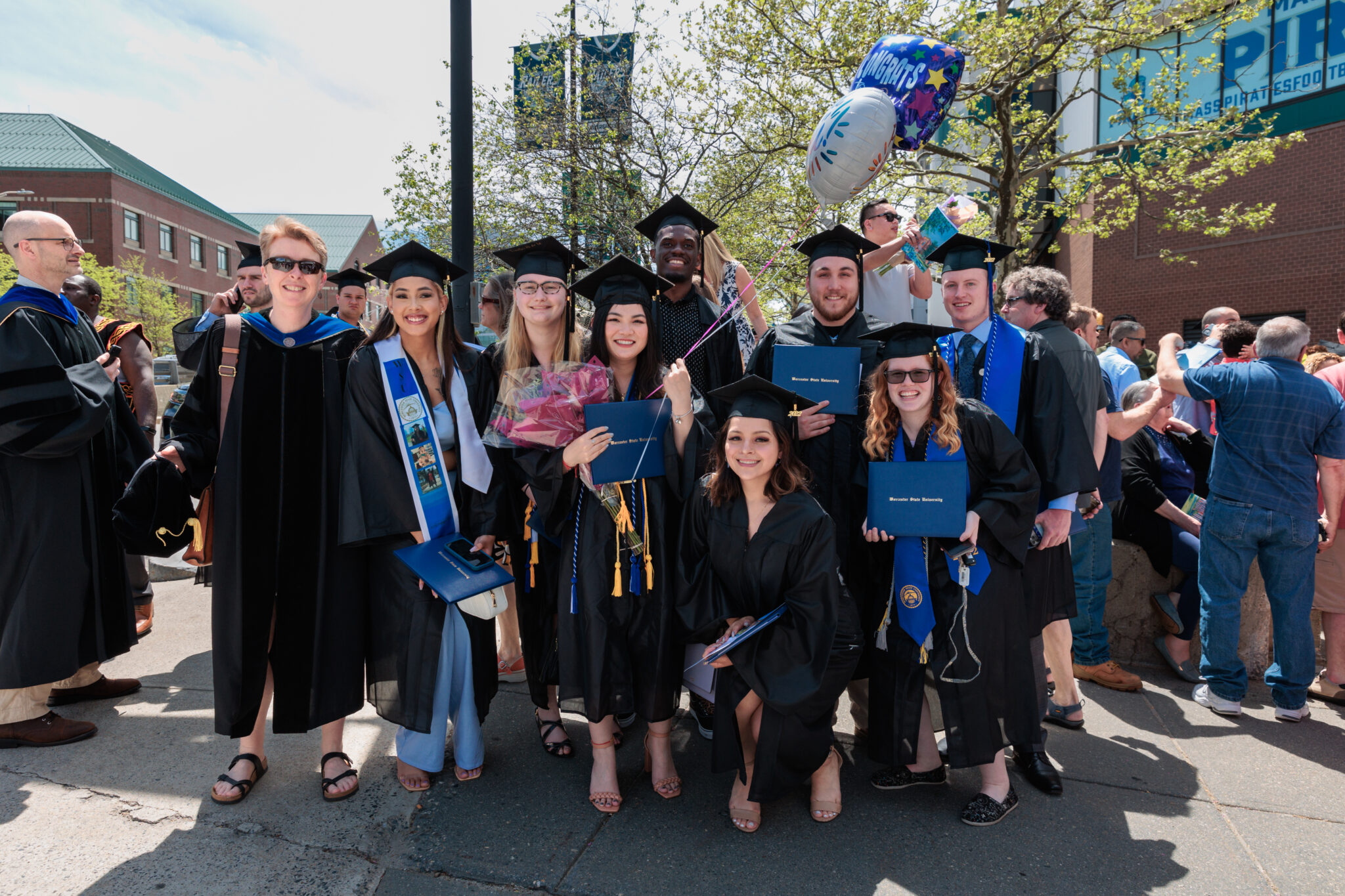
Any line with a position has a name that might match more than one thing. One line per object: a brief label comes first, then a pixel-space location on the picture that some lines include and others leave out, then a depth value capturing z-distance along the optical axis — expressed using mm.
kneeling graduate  2789
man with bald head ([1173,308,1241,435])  5168
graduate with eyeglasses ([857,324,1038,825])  2852
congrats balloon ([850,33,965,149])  4039
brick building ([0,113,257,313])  35812
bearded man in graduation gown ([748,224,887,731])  3258
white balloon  3766
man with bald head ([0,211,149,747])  3268
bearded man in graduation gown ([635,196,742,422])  3648
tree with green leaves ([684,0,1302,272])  9922
